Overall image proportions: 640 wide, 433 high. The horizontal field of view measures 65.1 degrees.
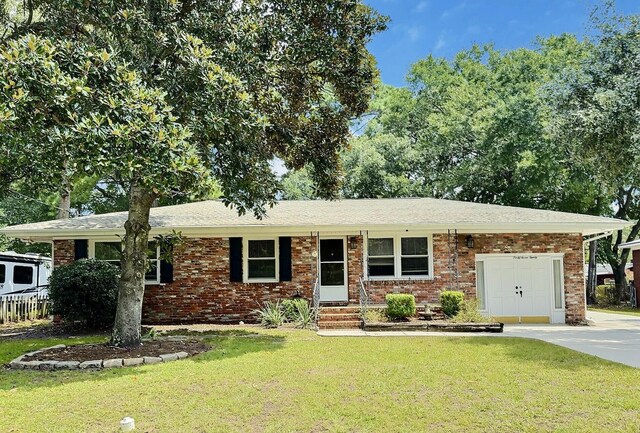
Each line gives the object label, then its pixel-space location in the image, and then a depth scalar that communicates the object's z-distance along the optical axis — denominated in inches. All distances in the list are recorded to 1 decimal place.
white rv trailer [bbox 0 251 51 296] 770.2
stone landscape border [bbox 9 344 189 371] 327.0
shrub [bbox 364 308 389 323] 524.7
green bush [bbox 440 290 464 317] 531.2
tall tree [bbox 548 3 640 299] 491.8
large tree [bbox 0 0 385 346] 298.2
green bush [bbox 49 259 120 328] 504.4
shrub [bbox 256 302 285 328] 531.8
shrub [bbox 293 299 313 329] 522.9
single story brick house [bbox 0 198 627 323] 582.6
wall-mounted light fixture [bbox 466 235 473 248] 589.0
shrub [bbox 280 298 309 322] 541.6
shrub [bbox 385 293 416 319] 528.7
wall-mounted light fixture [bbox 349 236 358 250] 598.9
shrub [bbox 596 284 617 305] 1039.0
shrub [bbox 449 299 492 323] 518.9
